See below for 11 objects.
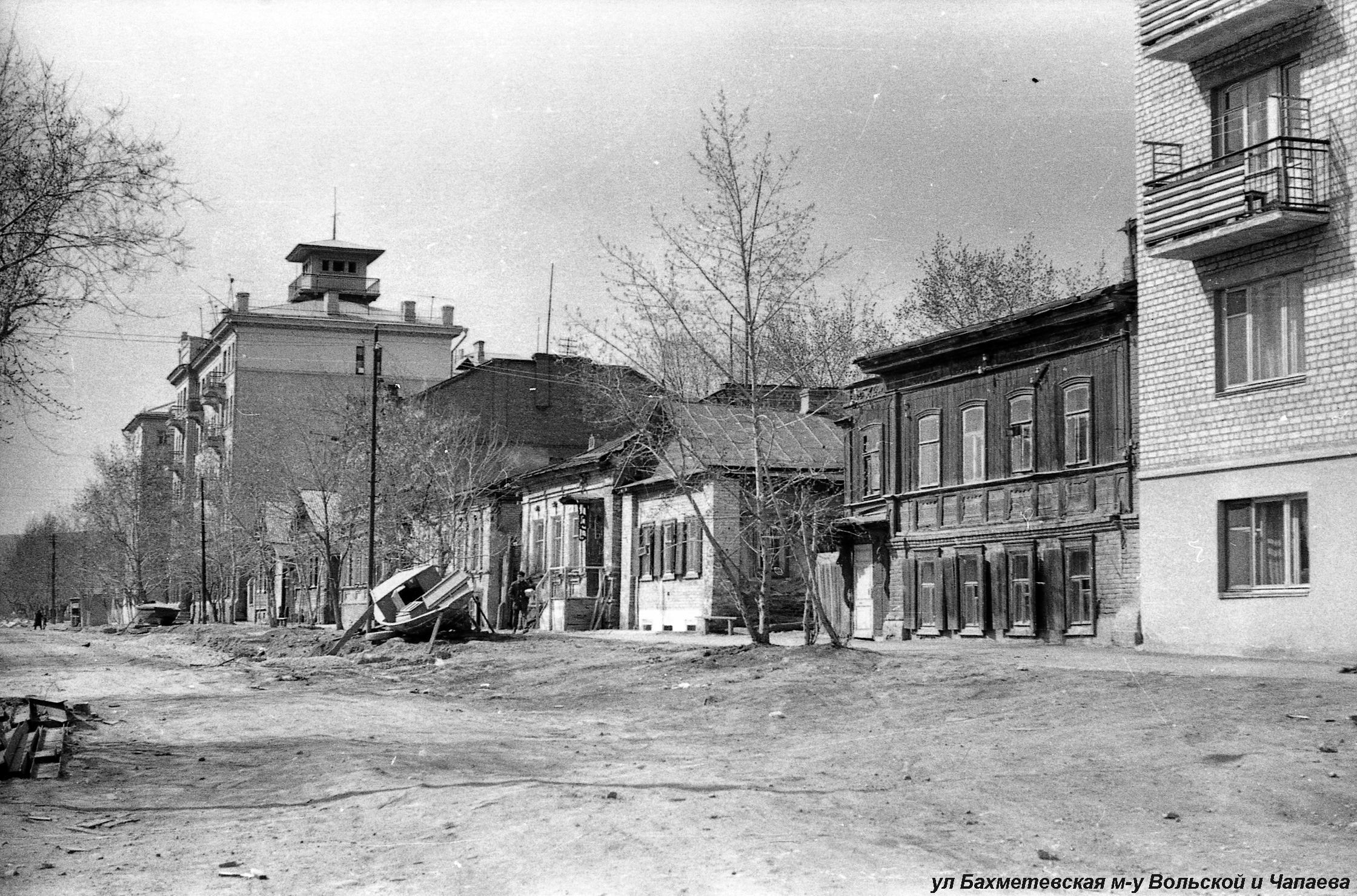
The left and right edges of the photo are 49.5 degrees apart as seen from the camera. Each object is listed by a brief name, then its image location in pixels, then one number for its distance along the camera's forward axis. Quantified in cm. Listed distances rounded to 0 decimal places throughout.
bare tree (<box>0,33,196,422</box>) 1379
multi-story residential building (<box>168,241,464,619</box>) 7756
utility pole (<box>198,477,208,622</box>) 6863
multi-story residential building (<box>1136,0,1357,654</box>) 1992
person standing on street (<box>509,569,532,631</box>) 4384
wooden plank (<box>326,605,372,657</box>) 3369
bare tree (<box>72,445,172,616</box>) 8219
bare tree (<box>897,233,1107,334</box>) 4481
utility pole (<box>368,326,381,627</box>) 4353
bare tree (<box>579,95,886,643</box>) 2256
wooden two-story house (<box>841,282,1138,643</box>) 2536
